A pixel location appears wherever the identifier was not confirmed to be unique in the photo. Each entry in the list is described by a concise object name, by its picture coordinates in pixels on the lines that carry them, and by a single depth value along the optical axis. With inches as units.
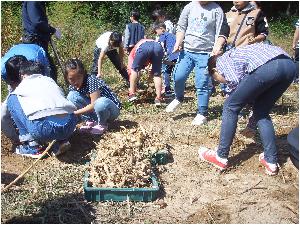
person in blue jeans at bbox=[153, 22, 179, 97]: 205.8
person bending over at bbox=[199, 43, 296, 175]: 113.1
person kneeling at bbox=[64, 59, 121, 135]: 137.9
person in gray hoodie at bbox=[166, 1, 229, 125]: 157.2
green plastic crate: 105.8
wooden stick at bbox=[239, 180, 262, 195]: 115.1
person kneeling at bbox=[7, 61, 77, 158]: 120.3
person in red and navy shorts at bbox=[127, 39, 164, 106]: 181.6
